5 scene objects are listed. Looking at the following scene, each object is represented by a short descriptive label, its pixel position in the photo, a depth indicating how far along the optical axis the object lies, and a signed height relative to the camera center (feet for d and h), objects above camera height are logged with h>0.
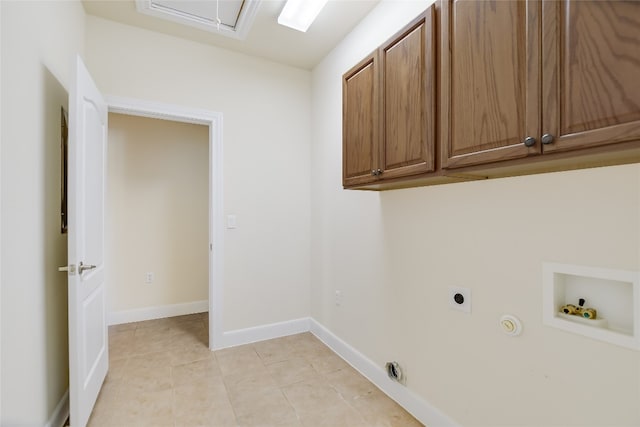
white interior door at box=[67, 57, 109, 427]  5.14 -0.59
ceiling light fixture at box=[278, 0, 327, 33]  6.81 +4.69
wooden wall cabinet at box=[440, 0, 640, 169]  2.61 +1.40
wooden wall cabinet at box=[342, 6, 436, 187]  4.48 +1.81
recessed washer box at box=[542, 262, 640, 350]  3.29 -1.02
